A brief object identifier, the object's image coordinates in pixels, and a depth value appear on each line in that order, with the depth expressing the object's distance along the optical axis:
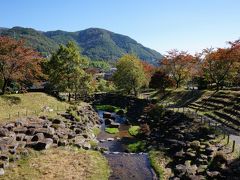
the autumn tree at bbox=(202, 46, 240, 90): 47.40
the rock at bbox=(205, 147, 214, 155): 21.73
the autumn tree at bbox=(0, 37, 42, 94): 36.49
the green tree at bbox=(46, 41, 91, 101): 44.20
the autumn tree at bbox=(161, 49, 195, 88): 57.13
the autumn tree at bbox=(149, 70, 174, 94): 57.99
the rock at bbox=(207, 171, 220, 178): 18.07
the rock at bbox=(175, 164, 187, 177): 19.28
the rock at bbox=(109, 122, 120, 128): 38.87
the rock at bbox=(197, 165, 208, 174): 19.20
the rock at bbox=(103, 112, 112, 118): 45.18
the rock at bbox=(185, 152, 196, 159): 21.84
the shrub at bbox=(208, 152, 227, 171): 19.29
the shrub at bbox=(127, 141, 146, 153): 27.24
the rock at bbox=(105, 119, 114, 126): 41.19
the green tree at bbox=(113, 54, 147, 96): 56.97
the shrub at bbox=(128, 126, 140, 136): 34.19
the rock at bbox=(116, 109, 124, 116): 50.10
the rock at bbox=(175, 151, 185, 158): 22.43
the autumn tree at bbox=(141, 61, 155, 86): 71.89
